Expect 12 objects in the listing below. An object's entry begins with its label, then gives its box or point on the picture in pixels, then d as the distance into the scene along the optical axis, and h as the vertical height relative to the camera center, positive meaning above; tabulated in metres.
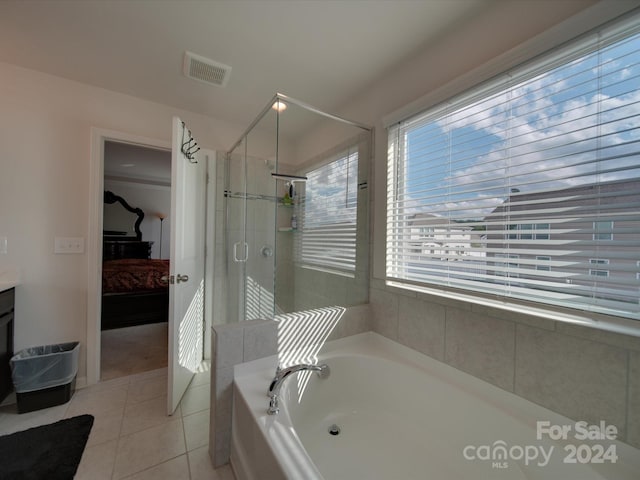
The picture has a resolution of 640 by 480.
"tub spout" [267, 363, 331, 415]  1.11 -0.69
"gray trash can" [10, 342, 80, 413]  1.68 -0.97
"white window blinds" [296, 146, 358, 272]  2.15 +0.22
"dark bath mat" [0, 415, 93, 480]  1.26 -1.18
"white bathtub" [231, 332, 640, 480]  0.94 -0.88
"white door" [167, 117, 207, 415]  1.71 -0.23
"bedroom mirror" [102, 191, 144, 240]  5.36 +0.41
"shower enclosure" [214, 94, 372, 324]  2.01 +0.21
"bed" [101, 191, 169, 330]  3.26 -0.77
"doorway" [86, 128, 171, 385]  2.02 -0.11
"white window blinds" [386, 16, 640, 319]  0.95 +0.27
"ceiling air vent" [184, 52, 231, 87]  1.72 +1.21
